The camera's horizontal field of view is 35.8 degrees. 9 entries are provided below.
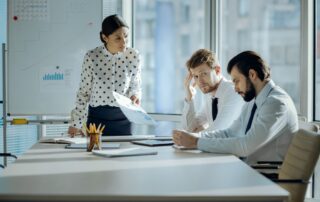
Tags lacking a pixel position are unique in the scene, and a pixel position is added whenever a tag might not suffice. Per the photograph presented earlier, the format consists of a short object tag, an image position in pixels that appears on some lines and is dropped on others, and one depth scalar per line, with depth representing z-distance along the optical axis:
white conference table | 1.58
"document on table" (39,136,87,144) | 3.06
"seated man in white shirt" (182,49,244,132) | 3.35
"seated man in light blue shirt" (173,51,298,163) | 2.53
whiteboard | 4.62
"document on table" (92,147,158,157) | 2.50
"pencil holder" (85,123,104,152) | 2.72
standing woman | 3.67
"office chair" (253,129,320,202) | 2.28
